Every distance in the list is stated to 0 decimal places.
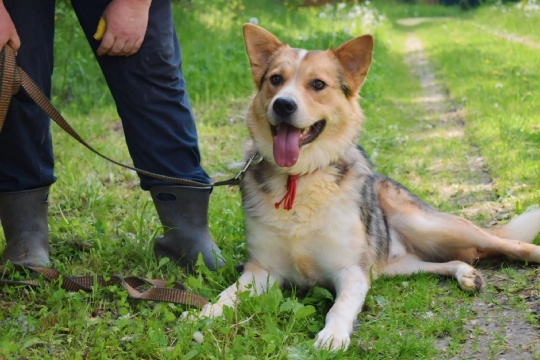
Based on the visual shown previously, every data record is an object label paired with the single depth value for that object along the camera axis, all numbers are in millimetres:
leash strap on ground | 3275
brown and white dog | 3512
